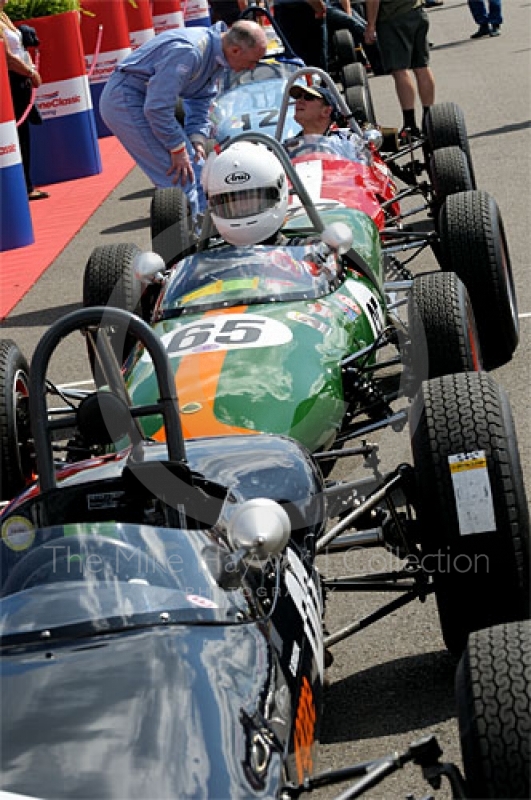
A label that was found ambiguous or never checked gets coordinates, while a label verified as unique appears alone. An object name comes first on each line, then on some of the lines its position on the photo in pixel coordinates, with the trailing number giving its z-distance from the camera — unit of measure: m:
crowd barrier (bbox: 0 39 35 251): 12.01
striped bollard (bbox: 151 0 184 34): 20.75
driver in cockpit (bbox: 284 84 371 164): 9.11
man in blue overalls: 9.77
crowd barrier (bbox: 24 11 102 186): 15.06
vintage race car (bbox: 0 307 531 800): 3.32
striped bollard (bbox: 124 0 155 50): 18.81
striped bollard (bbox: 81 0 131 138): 17.28
